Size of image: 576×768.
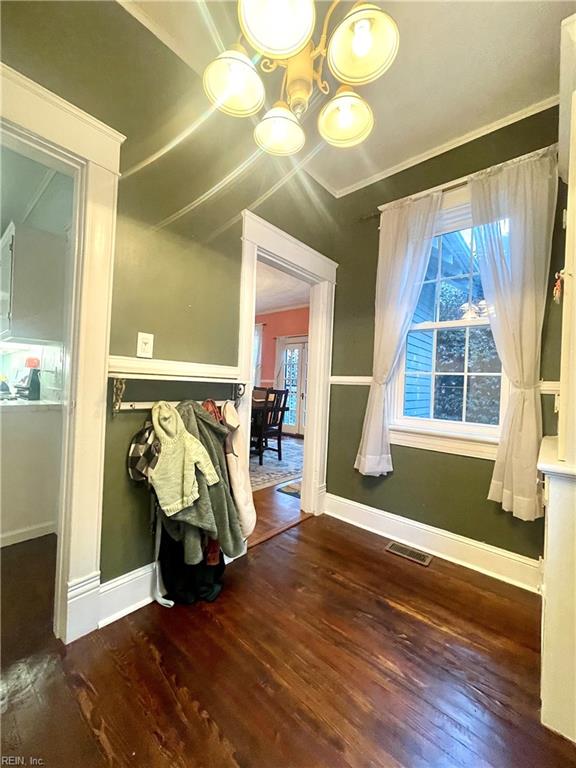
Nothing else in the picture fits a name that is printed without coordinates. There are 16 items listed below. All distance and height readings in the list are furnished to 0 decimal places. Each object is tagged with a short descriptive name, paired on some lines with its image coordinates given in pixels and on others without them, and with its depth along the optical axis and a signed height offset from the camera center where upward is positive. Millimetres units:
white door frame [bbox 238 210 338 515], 2477 +274
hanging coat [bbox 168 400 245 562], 1538 -501
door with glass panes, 6664 +186
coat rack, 1434 -57
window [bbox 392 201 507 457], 2098 +231
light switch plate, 1515 +171
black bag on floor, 1575 -1002
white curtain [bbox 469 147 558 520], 1757 +600
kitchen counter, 2076 -210
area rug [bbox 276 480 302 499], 3139 -1091
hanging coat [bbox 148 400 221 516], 1367 -380
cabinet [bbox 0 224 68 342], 2184 +637
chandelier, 981 +1135
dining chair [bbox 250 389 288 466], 4141 -513
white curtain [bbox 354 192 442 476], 2232 +712
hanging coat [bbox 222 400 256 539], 1667 -482
